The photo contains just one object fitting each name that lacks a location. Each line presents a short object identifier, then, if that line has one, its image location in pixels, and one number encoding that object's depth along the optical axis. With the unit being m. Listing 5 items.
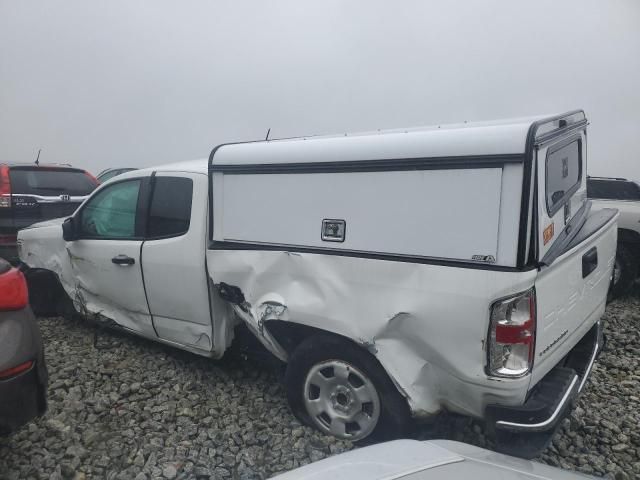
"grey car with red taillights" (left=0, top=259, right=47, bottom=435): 2.21
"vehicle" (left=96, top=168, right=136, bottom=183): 14.15
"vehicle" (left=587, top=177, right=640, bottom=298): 5.48
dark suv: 6.07
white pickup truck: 2.17
